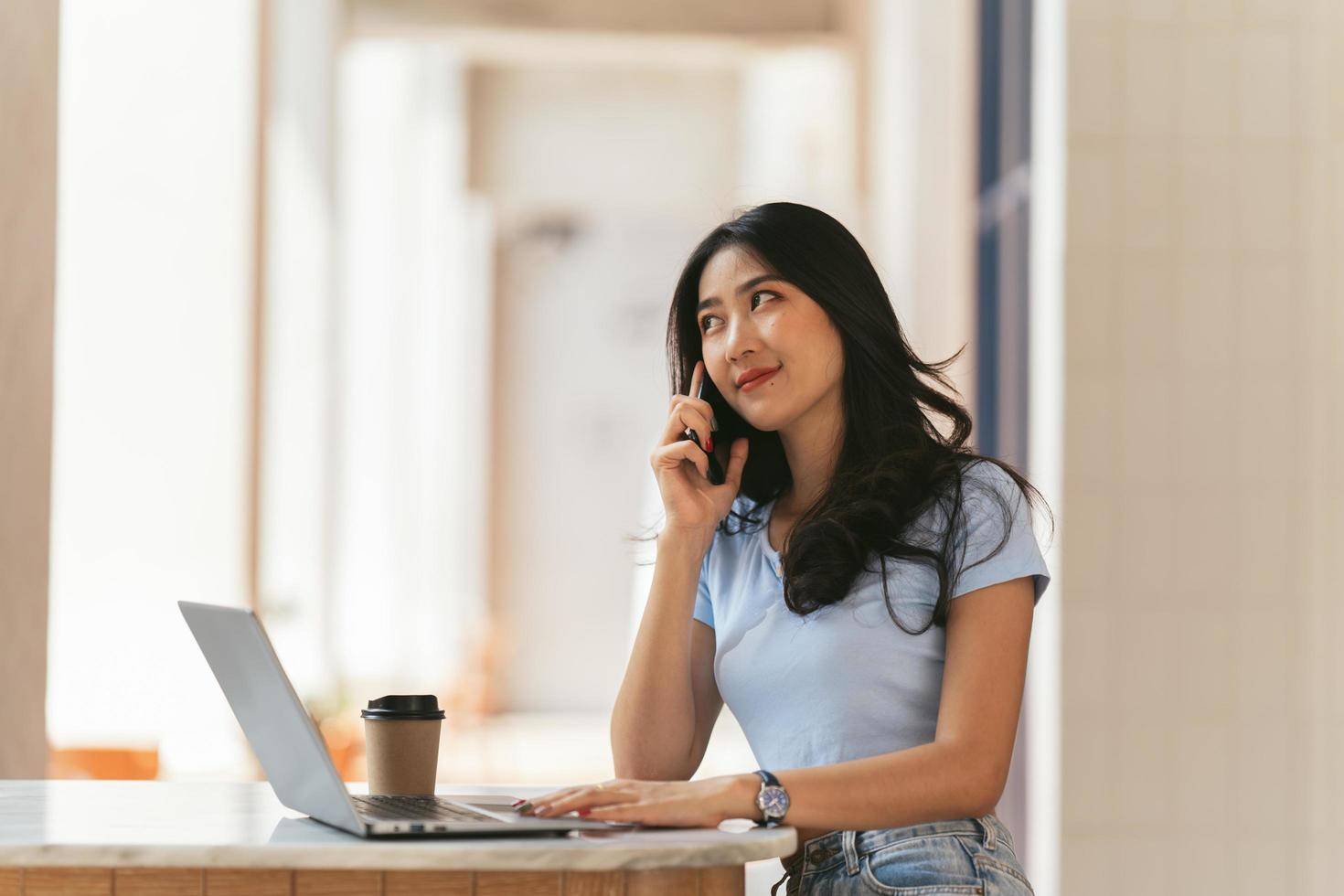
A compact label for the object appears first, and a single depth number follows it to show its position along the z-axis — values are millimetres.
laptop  4391
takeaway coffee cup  4671
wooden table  4331
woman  4673
